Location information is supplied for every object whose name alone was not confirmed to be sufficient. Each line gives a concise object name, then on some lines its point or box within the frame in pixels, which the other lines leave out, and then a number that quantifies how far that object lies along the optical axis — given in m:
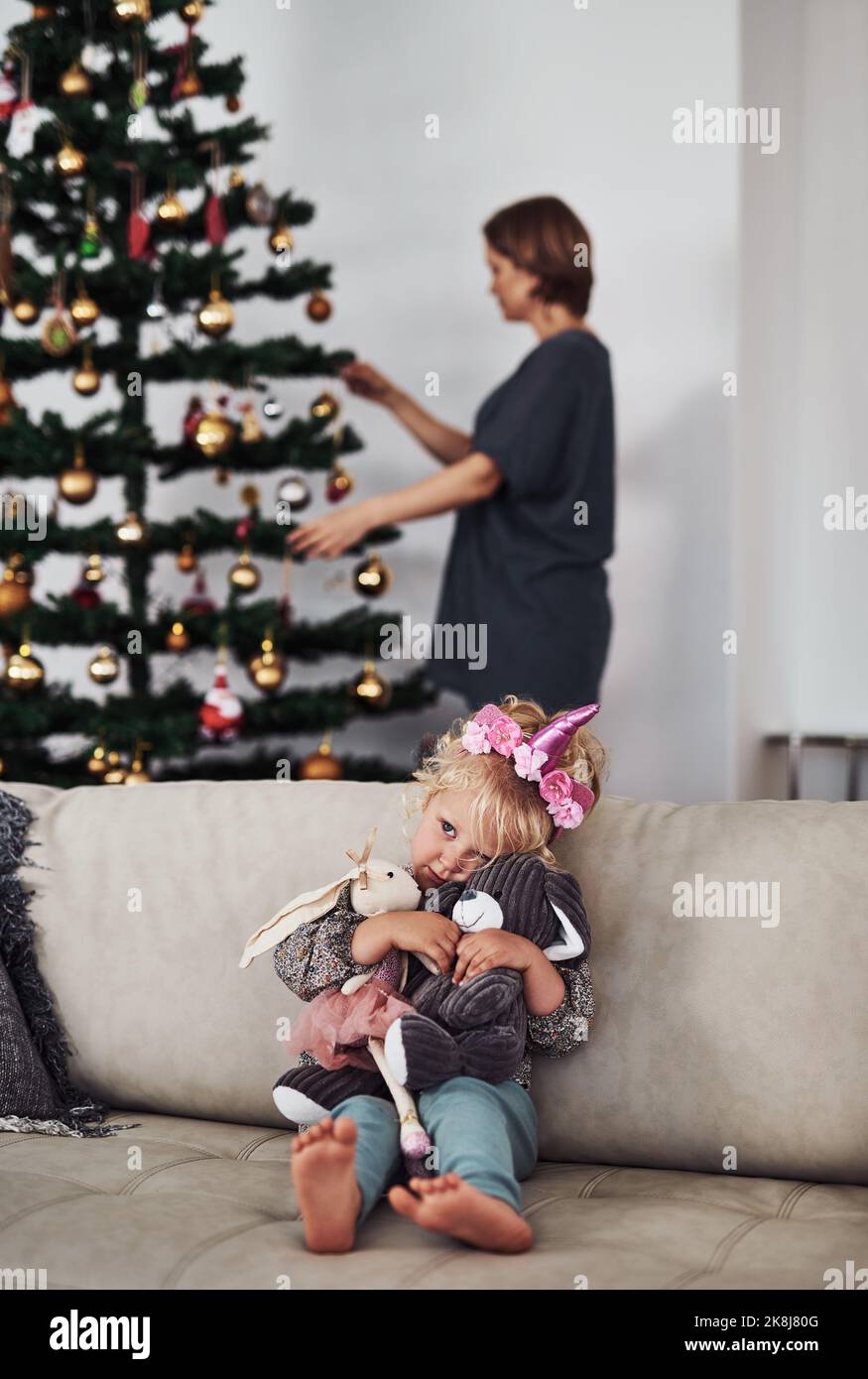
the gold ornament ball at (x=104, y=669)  2.60
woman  2.84
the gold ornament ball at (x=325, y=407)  2.77
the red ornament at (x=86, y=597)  2.60
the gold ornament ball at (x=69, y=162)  2.51
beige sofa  1.07
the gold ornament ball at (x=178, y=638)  2.67
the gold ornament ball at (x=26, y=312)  2.61
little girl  1.04
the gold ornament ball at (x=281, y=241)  2.70
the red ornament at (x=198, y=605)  2.71
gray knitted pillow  1.44
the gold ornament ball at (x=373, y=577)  2.80
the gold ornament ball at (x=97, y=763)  2.60
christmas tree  2.56
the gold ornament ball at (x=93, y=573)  2.61
